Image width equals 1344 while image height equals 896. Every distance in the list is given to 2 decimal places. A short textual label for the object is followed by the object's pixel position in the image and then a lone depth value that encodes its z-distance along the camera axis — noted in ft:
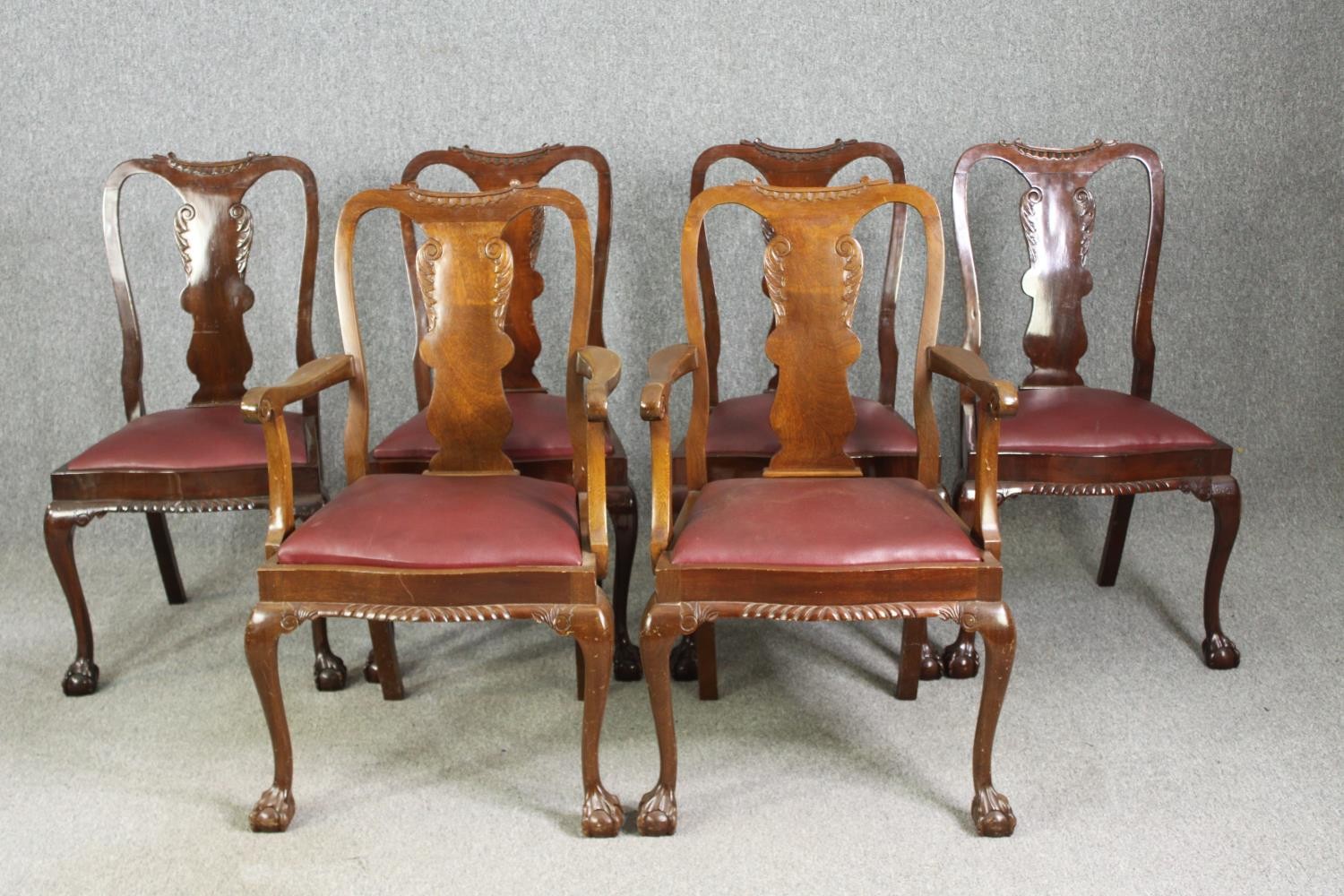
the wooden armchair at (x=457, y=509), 6.66
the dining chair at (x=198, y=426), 8.39
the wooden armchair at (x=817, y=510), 6.54
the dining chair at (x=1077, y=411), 8.39
